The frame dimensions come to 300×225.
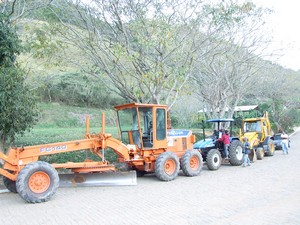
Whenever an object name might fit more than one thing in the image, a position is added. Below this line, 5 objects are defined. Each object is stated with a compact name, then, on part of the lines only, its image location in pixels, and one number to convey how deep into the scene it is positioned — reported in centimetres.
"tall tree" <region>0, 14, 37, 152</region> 1050
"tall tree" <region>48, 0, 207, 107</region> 1413
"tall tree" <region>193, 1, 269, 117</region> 1613
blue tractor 1359
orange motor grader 853
